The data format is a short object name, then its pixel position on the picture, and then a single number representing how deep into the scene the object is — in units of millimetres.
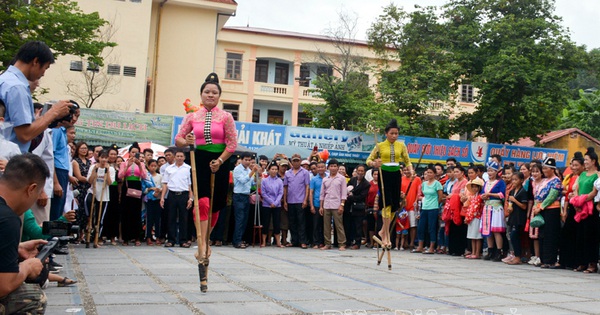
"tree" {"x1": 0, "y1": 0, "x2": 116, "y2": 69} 20781
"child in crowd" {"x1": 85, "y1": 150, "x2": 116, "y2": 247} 12812
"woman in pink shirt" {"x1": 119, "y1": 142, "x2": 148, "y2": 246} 13531
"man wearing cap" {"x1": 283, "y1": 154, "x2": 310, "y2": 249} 14969
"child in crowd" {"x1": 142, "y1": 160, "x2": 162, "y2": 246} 13828
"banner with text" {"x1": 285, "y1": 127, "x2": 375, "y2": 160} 25406
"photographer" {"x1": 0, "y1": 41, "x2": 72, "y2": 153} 5172
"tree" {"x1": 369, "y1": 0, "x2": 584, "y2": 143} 30078
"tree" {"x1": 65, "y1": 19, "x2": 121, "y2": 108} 32625
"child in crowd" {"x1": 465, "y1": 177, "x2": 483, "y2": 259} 13586
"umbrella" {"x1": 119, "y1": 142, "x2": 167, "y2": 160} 18447
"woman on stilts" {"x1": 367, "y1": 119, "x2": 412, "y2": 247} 10641
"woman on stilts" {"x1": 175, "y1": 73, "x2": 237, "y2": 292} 7473
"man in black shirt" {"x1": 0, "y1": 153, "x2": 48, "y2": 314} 3496
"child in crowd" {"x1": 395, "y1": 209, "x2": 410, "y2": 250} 15188
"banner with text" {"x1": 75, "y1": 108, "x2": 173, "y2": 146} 23781
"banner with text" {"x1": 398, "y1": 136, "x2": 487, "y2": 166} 26938
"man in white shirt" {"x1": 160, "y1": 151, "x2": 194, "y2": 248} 13523
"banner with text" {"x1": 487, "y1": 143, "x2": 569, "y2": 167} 29000
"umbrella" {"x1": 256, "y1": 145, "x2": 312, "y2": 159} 20672
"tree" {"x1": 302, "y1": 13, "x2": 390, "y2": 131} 29422
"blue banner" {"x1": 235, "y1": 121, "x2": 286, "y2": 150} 24797
